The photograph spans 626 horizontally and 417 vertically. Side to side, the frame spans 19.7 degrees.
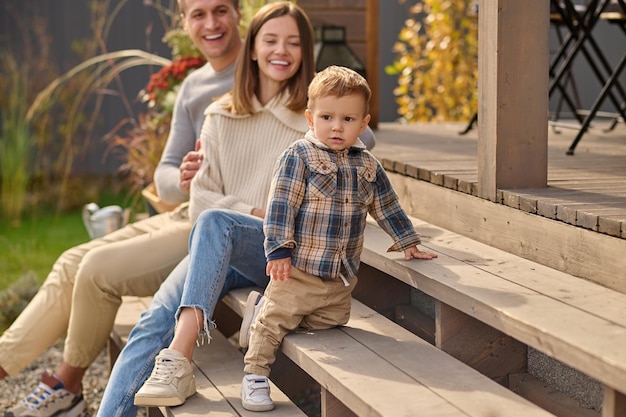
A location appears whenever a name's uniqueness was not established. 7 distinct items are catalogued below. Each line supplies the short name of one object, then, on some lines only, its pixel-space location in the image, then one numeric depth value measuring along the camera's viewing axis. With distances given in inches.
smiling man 232.9
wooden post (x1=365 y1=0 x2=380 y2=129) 372.2
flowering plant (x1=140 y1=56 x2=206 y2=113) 349.0
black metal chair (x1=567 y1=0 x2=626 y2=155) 269.1
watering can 336.9
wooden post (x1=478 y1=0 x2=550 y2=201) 199.1
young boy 178.3
